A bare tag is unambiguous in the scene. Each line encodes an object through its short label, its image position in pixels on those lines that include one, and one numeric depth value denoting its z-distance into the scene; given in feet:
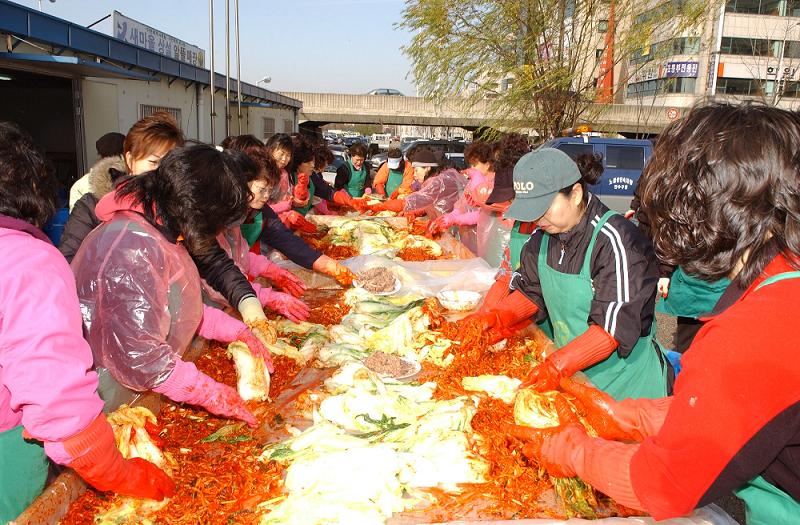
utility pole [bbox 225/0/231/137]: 42.65
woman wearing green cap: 8.32
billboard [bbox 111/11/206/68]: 43.60
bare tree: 44.75
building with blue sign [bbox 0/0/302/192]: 25.00
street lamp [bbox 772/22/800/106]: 68.03
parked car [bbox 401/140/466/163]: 71.13
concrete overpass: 115.85
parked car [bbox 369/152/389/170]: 82.79
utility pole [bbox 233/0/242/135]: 46.55
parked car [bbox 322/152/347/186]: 63.24
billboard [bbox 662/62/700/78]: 134.64
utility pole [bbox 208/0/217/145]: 37.69
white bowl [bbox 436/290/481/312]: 14.06
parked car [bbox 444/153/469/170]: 55.26
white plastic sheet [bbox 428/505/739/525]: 6.03
